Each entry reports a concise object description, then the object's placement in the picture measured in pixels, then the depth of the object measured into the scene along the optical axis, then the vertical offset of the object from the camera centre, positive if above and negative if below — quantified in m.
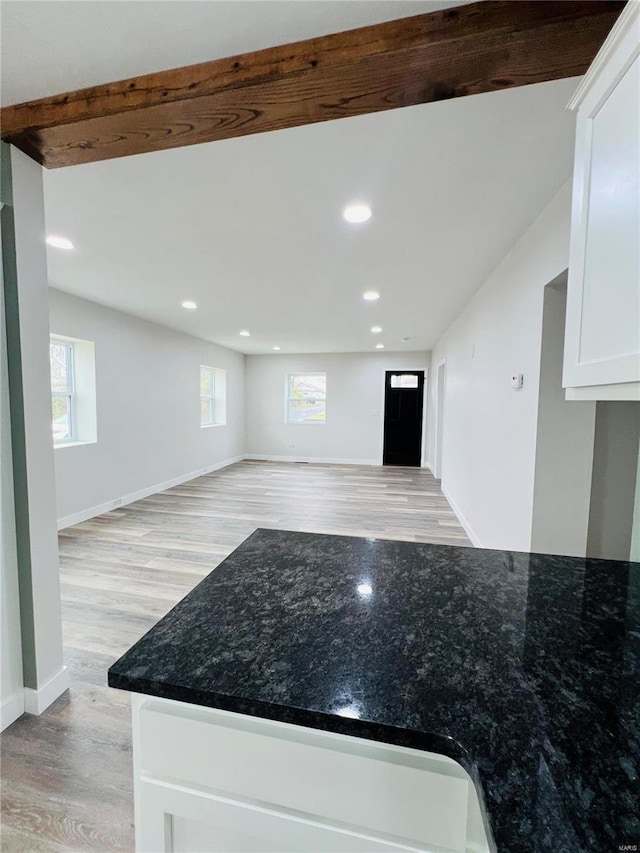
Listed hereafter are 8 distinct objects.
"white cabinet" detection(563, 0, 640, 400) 0.78 +0.45
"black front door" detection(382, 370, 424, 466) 7.47 -0.24
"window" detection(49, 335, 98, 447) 3.94 +0.11
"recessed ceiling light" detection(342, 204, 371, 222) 2.00 +1.11
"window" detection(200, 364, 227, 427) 6.85 +0.13
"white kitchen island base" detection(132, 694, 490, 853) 0.56 -0.65
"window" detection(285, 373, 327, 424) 7.91 +0.13
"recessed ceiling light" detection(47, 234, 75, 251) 2.46 +1.12
